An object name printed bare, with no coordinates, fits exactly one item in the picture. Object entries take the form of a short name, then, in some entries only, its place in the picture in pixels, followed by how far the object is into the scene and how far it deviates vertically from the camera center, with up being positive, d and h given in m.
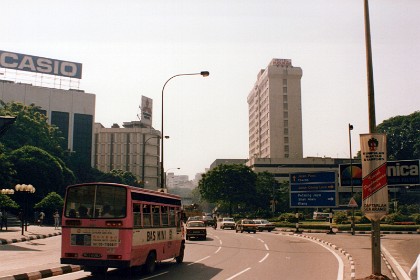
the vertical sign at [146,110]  156.94 +31.50
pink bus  13.72 -0.93
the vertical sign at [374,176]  13.10 +0.65
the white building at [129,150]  162.12 +17.40
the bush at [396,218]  57.62 -2.63
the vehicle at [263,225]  51.82 -3.21
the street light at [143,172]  160.14 +9.18
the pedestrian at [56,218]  44.97 -2.14
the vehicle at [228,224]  60.44 -3.61
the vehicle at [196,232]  34.94 -2.73
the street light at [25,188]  36.74 +0.75
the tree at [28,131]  70.81 +11.29
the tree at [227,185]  89.94 +2.54
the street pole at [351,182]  42.45 +1.79
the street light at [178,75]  32.12 +8.97
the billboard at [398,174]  52.75 +2.93
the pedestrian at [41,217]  50.19 -2.32
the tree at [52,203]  49.31 -0.65
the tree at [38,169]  59.50 +3.79
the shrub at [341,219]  57.22 -2.74
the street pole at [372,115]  12.95 +2.56
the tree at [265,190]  95.93 +1.72
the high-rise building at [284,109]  155.75 +31.30
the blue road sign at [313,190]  44.94 +0.82
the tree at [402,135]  116.69 +16.73
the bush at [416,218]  57.08 -2.64
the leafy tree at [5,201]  37.00 -0.34
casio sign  106.56 +33.15
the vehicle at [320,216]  84.26 -3.50
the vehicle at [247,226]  48.94 -3.17
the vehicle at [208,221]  69.84 -3.70
